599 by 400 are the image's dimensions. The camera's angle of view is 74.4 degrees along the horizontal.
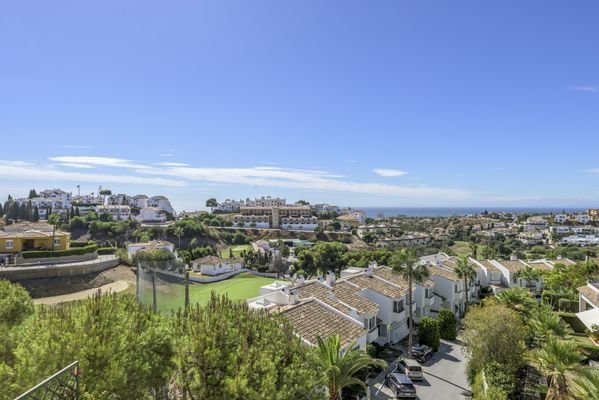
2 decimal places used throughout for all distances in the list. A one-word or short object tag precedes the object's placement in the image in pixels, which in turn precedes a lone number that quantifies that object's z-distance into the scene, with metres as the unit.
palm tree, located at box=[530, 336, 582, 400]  18.81
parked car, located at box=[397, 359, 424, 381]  27.33
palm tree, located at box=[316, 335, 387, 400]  16.47
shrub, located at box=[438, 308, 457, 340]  38.10
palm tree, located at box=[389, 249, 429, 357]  34.81
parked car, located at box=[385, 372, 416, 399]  23.98
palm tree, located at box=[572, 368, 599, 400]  13.88
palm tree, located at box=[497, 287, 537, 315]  36.12
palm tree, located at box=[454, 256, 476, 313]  47.62
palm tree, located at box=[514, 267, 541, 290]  56.60
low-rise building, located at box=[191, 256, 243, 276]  78.12
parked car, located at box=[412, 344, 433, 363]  31.83
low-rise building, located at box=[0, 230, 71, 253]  60.62
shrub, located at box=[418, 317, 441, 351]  34.50
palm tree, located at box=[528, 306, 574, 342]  26.41
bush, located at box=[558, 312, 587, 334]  37.61
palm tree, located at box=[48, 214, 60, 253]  67.19
